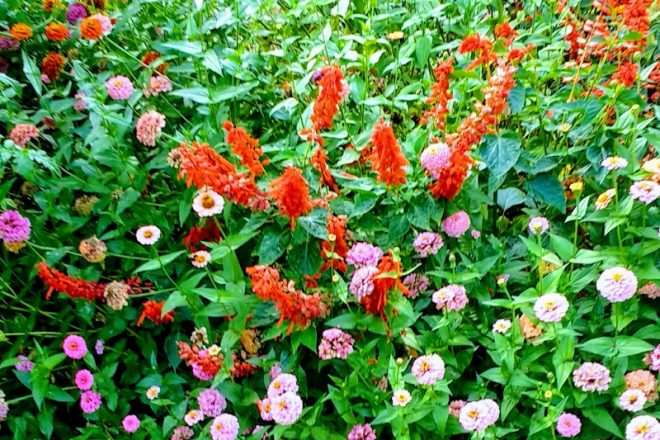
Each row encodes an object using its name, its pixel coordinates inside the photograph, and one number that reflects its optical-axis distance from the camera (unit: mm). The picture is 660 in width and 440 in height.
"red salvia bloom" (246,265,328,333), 1253
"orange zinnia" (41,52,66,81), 1818
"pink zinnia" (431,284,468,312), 1300
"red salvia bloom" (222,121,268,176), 1336
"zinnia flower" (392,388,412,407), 1188
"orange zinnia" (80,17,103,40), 1663
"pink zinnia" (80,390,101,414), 1515
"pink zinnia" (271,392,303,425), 1230
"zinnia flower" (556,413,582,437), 1193
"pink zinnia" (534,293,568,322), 1175
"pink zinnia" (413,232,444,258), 1408
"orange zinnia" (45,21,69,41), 1755
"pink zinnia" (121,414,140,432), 1473
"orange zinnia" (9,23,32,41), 1793
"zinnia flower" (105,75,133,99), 1639
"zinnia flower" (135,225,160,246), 1404
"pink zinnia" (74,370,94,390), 1522
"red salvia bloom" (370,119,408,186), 1247
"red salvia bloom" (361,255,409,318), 1252
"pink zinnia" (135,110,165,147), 1506
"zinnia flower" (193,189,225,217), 1356
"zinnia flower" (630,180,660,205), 1213
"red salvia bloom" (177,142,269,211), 1291
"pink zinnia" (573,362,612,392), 1194
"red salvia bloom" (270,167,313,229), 1241
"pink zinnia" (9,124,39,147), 1599
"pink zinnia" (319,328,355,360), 1339
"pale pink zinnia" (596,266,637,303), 1172
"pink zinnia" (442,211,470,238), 1400
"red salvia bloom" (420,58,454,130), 1450
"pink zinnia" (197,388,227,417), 1418
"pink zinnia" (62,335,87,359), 1531
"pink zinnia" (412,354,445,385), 1218
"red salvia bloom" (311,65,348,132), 1349
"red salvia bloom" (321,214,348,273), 1348
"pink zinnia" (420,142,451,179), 1312
